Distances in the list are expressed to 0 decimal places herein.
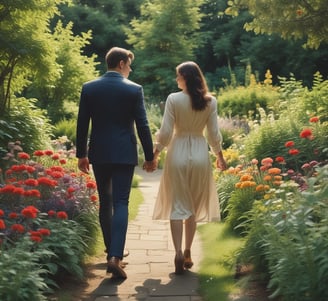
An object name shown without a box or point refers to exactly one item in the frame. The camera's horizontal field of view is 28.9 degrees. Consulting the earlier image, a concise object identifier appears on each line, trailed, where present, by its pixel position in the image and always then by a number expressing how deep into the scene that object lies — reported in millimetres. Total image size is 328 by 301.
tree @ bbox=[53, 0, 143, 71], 31328
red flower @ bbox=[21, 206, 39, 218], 4590
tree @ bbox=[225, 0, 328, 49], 8148
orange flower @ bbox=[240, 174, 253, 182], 6477
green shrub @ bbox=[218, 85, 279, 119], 16209
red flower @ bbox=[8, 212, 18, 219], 4766
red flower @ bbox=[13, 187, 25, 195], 4973
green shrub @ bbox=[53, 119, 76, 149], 14100
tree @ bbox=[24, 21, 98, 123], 15281
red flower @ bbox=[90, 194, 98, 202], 6132
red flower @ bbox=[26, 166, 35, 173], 5689
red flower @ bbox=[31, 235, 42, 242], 4398
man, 5359
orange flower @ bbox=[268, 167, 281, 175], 5867
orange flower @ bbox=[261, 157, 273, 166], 6156
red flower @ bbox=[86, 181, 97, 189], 6285
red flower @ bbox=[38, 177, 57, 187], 5441
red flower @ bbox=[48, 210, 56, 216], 5266
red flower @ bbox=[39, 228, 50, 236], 4572
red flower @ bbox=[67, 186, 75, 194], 5825
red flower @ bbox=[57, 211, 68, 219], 5086
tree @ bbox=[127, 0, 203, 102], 28141
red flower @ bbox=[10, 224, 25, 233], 4482
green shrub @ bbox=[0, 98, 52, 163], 8461
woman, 5629
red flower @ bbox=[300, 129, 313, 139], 6047
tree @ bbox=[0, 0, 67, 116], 8438
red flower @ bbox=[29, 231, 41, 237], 4473
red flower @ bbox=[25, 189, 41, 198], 5039
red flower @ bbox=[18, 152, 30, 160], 6121
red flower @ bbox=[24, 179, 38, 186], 5306
